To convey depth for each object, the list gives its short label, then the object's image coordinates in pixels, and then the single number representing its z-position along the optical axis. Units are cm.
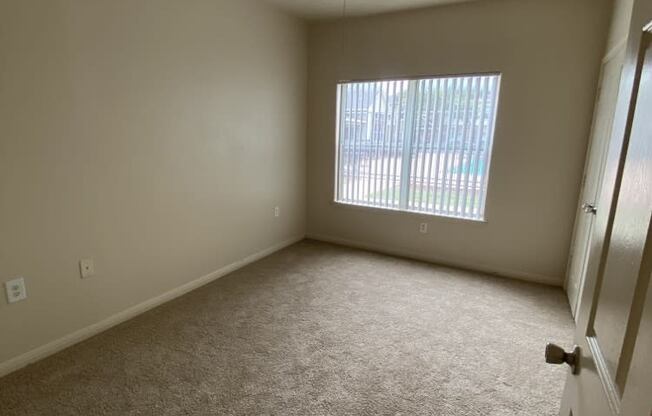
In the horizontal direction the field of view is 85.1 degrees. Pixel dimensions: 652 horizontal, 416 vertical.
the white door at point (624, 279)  53
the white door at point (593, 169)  245
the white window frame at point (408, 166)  332
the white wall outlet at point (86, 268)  229
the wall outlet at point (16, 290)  196
